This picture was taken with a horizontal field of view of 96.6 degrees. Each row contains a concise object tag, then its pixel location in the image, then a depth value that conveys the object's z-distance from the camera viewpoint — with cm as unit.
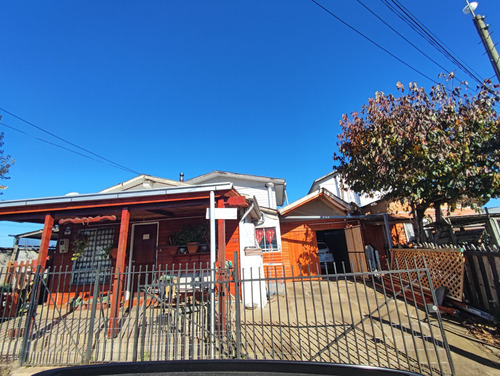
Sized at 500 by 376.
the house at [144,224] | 559
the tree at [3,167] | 1494
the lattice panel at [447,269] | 548
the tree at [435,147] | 632
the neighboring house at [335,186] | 1723
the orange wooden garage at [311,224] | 997
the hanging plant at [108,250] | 828
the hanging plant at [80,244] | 823
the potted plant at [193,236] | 803
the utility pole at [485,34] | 444
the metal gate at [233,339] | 361
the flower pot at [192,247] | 775
